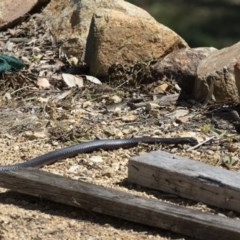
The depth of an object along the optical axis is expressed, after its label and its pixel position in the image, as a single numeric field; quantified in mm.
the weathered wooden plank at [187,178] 9344
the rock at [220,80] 13117
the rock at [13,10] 18172
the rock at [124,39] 15070
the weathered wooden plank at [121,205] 8609
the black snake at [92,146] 11133
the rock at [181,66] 14258
